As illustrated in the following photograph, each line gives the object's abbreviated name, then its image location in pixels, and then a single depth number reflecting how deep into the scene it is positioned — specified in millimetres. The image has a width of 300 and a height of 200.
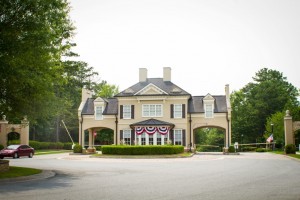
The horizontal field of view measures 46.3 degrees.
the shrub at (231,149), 42750
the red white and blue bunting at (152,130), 43906
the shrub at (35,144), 53700
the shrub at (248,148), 59469
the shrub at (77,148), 43284
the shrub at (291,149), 36750
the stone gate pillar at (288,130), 38250
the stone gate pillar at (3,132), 40550
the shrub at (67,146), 63625
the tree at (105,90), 77081
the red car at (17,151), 33434
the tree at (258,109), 69000
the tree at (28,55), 16609
